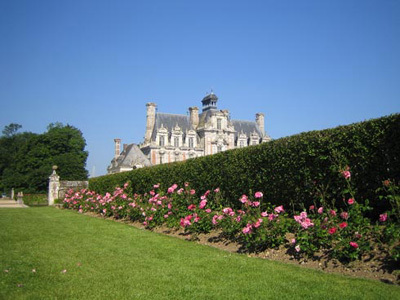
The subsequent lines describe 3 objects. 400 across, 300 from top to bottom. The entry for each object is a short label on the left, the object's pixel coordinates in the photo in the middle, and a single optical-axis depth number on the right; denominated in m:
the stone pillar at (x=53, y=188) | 32.06
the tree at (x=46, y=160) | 50.97
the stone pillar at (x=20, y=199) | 37.58
